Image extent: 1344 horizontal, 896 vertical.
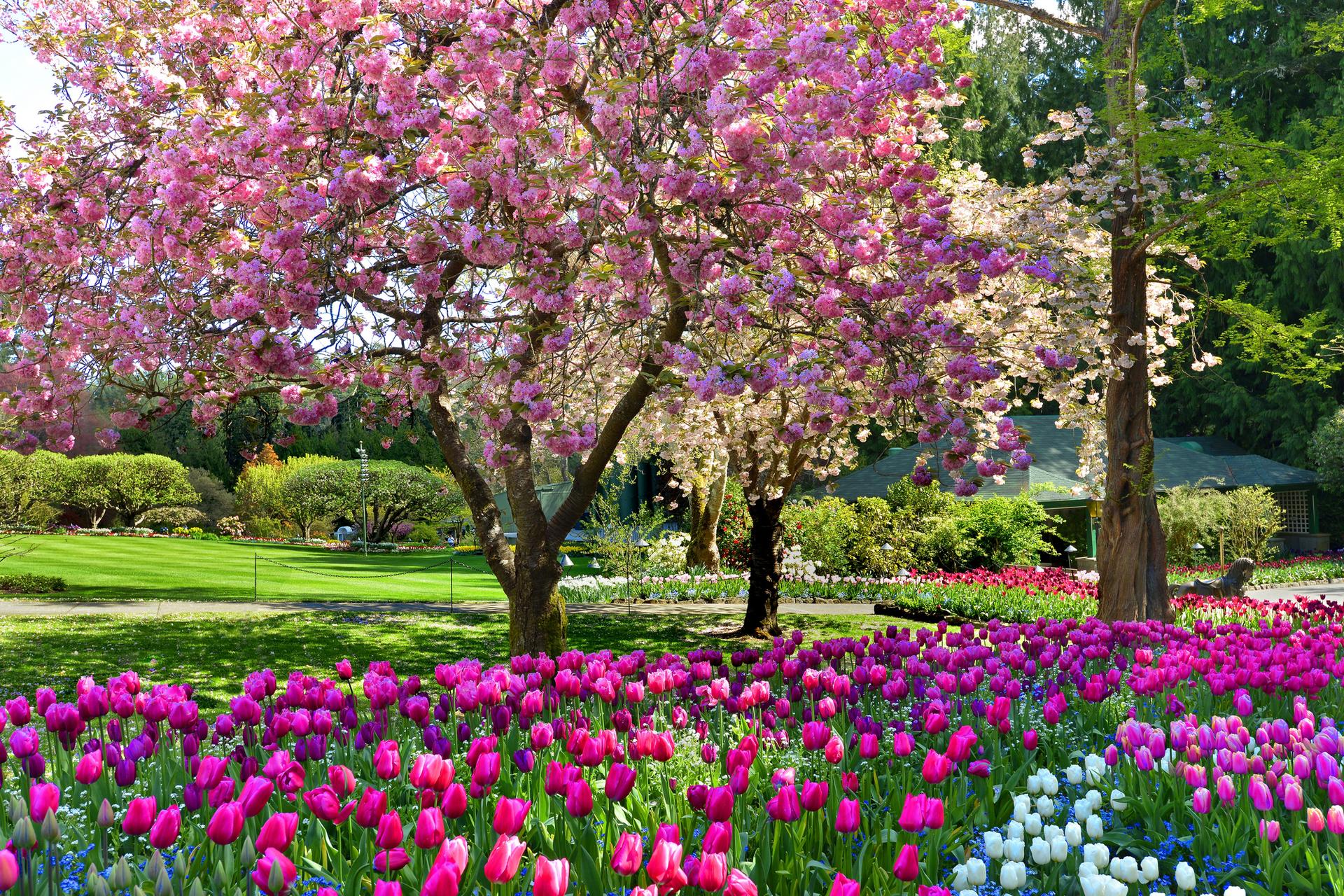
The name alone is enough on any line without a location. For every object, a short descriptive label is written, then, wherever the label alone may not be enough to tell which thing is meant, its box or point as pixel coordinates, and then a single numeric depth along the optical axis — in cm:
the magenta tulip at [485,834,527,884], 227
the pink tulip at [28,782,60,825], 269
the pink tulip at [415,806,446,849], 254
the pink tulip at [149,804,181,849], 256
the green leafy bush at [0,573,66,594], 1606
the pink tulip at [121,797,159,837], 266
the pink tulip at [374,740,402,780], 317
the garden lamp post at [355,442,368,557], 2791
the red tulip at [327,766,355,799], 307
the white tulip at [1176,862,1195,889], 272
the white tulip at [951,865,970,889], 284
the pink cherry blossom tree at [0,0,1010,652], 530
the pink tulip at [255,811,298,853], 250
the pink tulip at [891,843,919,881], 258
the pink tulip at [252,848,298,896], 229
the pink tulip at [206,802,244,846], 256
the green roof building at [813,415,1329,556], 2312
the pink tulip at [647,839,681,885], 229
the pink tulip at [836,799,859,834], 277
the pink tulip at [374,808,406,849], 254
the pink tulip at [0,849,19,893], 230
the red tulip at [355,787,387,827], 275
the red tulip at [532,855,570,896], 212
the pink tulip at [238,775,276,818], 283
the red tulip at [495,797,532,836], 249
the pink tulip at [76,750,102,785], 315
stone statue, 1398
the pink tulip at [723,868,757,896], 228
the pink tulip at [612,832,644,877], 231
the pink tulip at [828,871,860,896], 217
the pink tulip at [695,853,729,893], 233
